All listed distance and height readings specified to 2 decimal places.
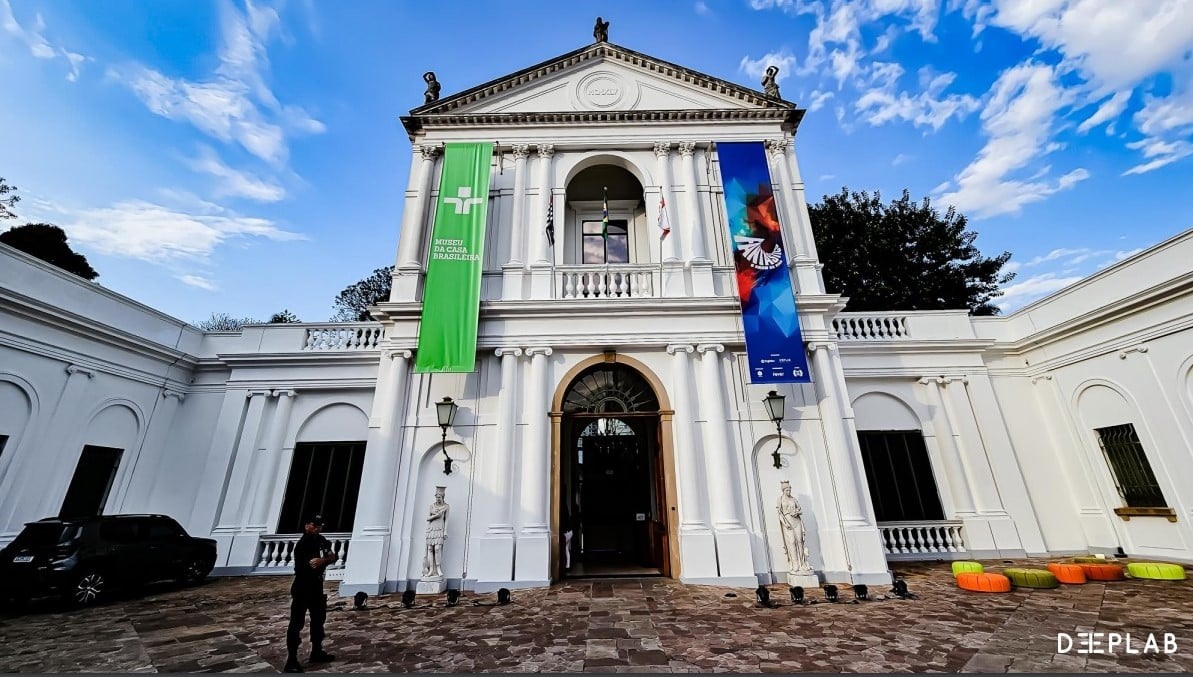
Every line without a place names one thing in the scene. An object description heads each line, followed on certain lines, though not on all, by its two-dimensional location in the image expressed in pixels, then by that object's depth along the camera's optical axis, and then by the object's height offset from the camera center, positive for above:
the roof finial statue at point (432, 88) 11.91 +10.43
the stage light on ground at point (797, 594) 6.46 -1.26
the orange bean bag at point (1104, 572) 7.66 -1.26
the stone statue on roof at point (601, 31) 12.66 +12.41
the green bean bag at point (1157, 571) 7.49 -1.26
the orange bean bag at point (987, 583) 7.05 -1.29
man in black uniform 4.60 -0.71
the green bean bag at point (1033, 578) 7.23 -1.26
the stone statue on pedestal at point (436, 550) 7.67 -0.68
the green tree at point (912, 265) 20.02 +9.78
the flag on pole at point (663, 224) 10.12 +5.84
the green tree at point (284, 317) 30.63 +12.42
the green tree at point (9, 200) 17.54 +11.59
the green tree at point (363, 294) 29.39 +13.24
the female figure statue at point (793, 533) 7.82 -0.54
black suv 7.05 -0.65
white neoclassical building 8.45 +2.14
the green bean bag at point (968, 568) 7.86 -1.19
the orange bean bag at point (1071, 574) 7.50 -1.26
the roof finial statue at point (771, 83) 11.85 +10.38
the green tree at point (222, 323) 32.43 +13.01
